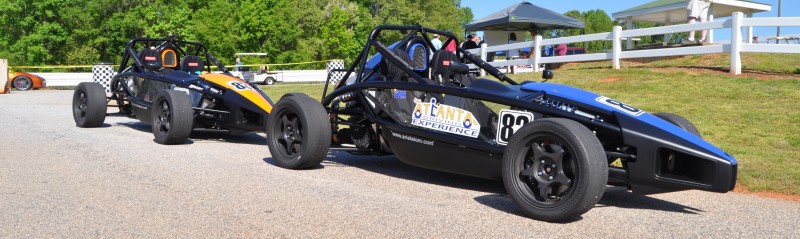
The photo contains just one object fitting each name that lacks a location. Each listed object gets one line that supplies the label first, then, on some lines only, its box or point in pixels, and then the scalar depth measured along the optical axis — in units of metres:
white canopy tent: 21.48
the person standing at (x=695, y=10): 18.14
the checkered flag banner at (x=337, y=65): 25.46
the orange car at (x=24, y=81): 30.72
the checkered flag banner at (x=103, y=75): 25.53
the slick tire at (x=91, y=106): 11.30
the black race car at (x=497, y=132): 4.79
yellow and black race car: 9.21
